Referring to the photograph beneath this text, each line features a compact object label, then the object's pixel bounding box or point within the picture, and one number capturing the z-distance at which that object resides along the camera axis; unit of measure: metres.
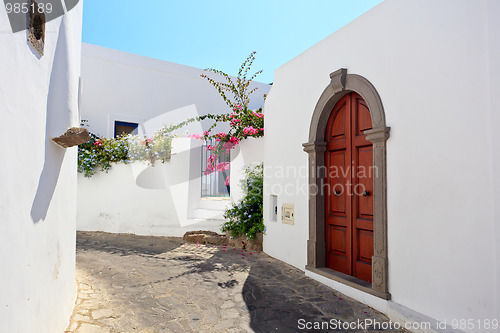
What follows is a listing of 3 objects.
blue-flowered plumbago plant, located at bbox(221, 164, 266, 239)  7.05
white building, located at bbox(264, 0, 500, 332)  2.90
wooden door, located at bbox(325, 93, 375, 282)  4.39
